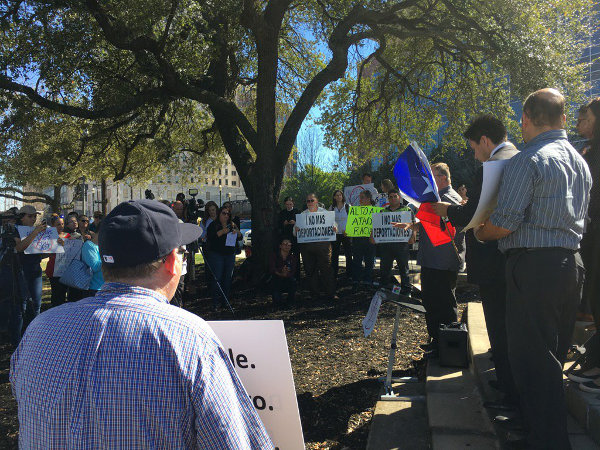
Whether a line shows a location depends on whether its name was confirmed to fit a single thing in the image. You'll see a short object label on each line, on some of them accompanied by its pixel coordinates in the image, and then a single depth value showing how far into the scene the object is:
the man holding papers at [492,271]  3.68
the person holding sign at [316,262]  9.43
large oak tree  10.23
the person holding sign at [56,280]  8.07
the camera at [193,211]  12.29
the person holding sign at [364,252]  9.98
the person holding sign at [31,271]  6.85
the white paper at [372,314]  4.32
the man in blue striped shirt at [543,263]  2.64
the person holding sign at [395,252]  9.01
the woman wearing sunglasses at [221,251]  9.05
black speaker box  4.82
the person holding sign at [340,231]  10.53
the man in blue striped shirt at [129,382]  1.25
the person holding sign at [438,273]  5.00
